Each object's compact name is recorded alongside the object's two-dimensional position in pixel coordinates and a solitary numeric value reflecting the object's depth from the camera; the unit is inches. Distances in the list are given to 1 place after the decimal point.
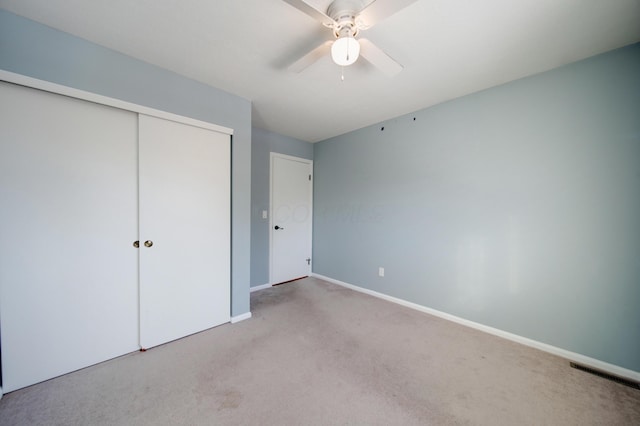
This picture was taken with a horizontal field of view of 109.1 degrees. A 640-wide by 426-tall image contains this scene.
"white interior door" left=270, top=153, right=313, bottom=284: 144.8
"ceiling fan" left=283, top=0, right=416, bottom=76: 46.1
